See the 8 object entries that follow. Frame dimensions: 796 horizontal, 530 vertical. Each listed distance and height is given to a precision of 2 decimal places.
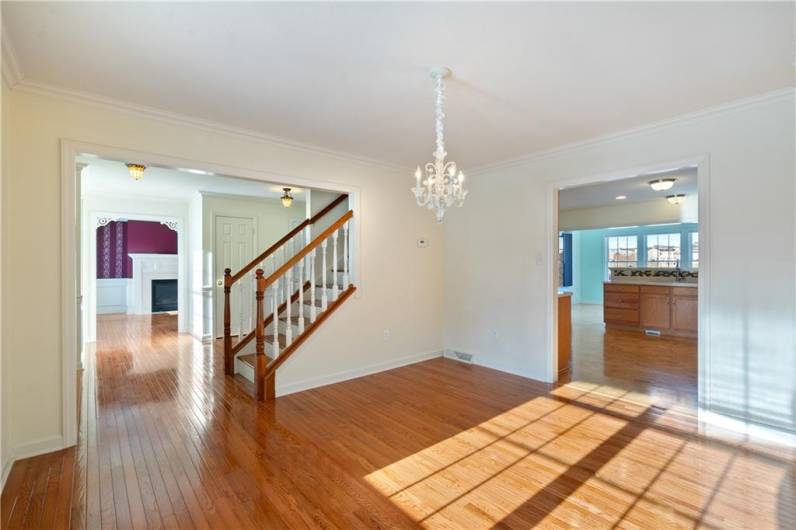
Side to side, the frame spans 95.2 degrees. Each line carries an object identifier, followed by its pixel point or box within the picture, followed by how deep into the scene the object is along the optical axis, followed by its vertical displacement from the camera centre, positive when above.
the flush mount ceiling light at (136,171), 3.86 +1.03
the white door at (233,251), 6.43 +0.23
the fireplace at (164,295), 9.87 -0.86
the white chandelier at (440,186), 2.69 +0.59
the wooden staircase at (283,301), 3.68 -0.46
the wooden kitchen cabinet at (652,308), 6.46 -0.84
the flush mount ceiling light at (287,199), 6.06 +1.09
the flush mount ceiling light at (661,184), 5.36 +1.19
